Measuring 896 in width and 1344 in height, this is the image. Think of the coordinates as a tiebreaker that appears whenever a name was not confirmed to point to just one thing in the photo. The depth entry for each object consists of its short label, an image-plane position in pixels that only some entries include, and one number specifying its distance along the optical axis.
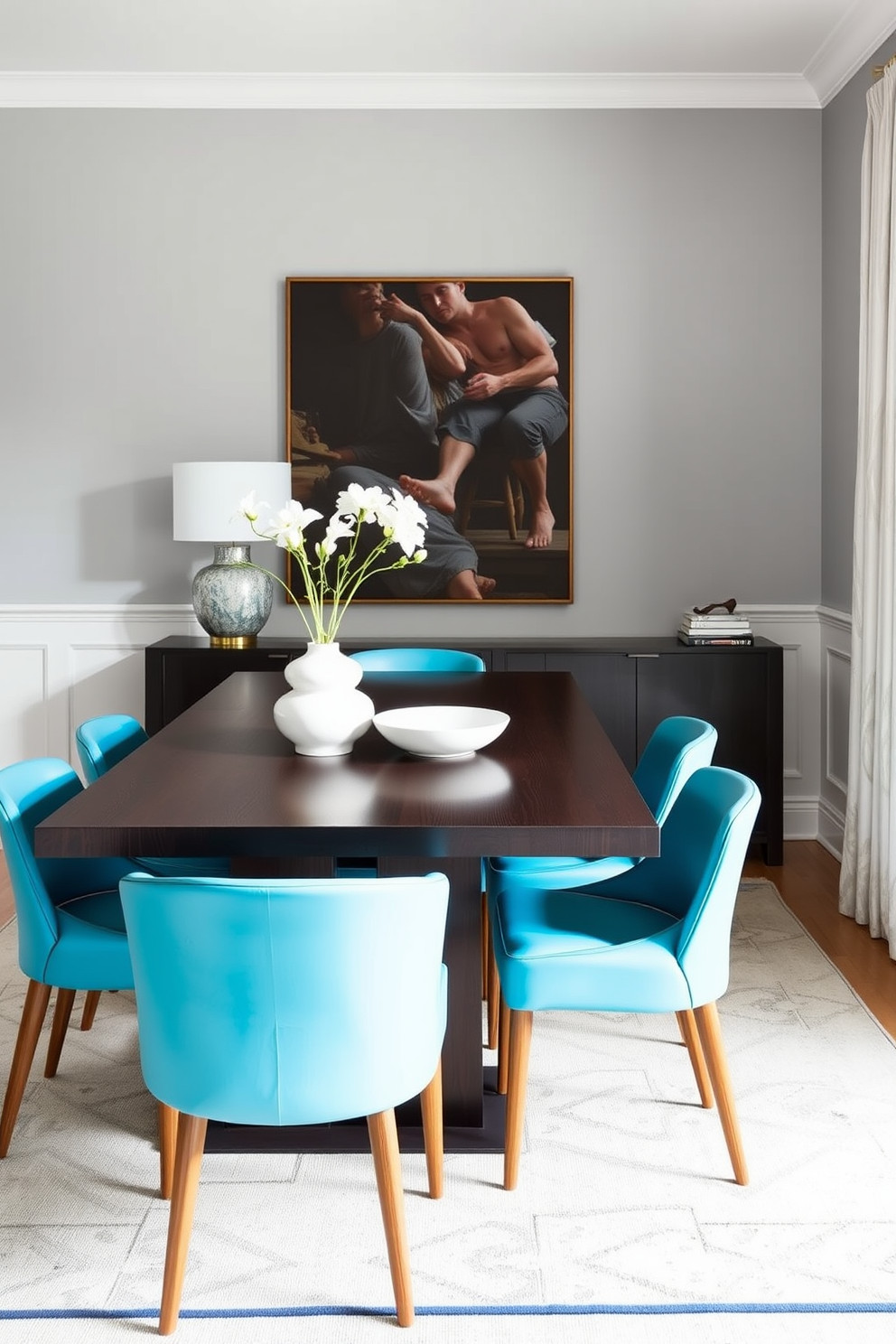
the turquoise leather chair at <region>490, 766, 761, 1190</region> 2.23
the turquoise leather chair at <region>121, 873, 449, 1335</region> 1.71
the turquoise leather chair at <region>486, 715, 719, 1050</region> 2.71
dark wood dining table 1.93
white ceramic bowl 2.43
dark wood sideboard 4.54
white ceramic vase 2.46
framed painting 4.83
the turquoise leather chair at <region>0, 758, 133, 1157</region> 2.31
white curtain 3.70
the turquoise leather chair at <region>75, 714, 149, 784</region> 2.85
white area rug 1.95
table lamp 4.42
